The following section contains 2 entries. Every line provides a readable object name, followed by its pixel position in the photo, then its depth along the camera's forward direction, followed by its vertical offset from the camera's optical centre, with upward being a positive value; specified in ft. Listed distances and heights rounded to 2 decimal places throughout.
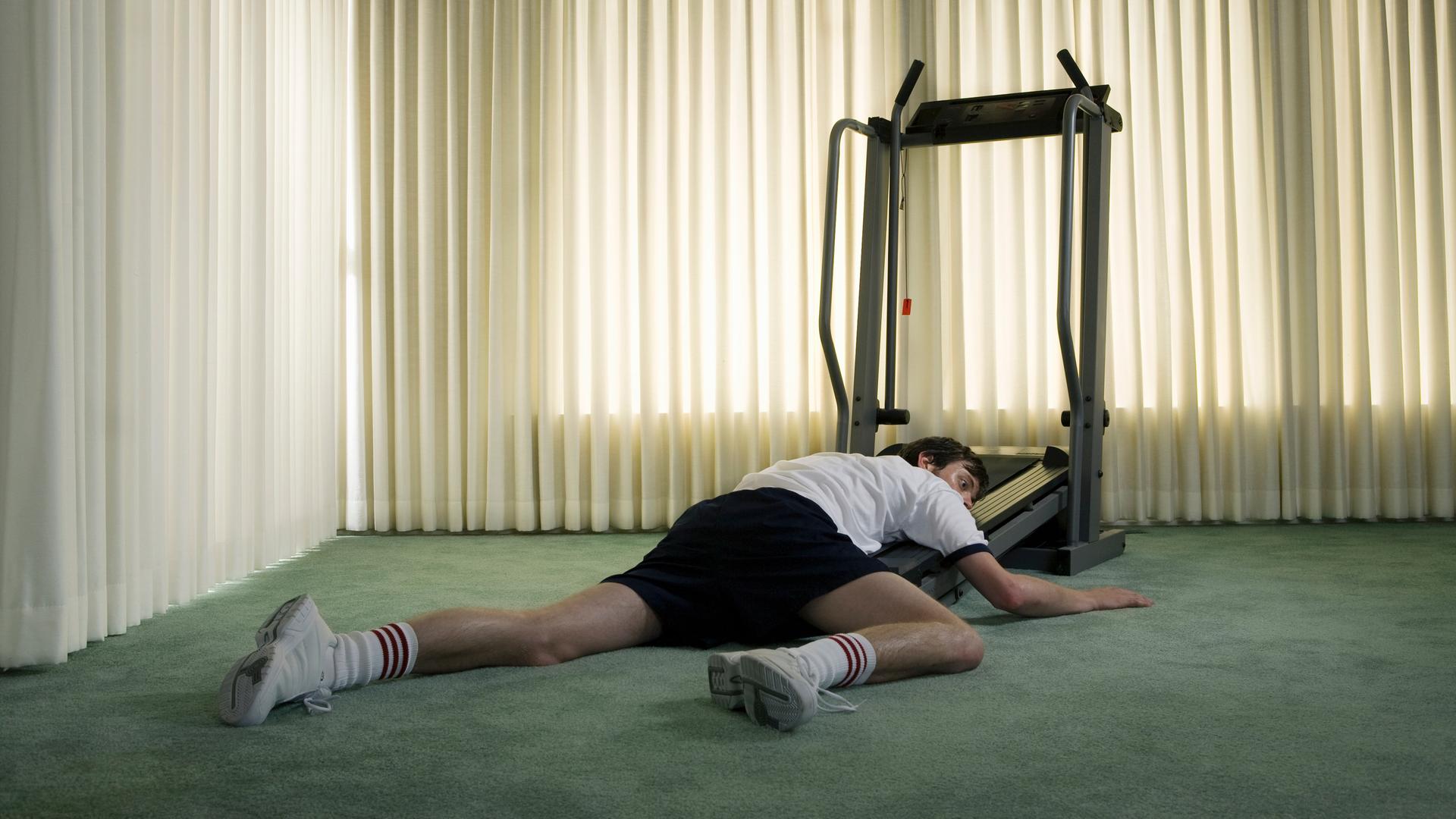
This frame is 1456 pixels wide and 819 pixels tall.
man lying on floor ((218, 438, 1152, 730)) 5.61 -1.04
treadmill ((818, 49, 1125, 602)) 11.00 +1.08
